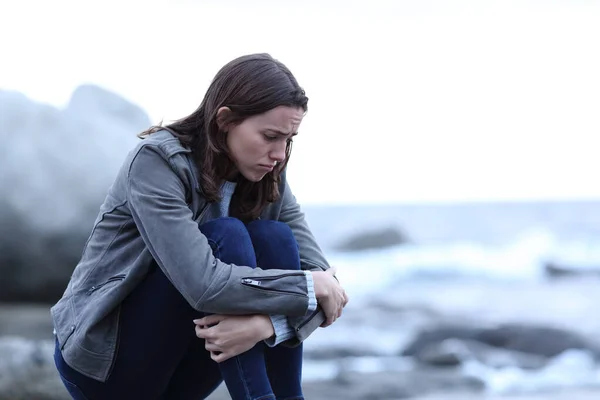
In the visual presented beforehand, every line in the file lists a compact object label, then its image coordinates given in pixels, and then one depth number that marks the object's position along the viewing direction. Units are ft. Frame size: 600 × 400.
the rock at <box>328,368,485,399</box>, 24.59
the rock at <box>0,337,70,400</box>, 19.00
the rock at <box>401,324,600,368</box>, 31.29
